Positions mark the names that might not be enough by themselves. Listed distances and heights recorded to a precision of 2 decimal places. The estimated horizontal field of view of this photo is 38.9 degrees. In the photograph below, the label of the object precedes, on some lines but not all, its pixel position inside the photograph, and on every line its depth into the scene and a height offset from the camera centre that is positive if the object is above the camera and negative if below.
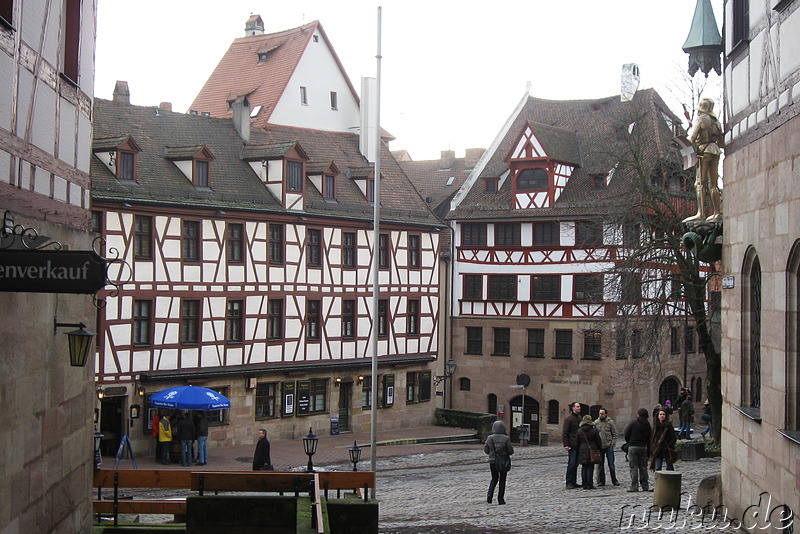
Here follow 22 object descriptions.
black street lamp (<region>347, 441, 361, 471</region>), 20.00 -2.32
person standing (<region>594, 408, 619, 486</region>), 19.92 -2.00
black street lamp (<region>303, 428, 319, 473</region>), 21.44 -2.31
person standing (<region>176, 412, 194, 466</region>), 28.25 -2.90
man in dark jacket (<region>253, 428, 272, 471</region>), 22.64 -2.71
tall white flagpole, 22.59 +1.11
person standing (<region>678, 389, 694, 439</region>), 31.94 -2.57
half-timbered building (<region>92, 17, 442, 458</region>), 30.19 +1.88
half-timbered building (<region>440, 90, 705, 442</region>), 42.81 +1.68
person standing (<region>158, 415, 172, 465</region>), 28.53 -2.79
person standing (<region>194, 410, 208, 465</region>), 28.66 -2.97
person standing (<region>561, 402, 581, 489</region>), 19.44 -1.99
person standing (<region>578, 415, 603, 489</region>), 19.09 -2.00
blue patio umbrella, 28.00 -1.96
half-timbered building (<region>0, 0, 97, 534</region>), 9.17 +0.56
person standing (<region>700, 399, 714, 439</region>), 31.47 -2.59
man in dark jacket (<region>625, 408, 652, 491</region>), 18.75 -1.98
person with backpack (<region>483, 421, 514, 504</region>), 18.38 -2.13
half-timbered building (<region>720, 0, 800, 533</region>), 11.12 +0.67
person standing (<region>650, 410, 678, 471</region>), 19.67 -1.97
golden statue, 14.13 +2.30
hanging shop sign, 8.46 +0.36
